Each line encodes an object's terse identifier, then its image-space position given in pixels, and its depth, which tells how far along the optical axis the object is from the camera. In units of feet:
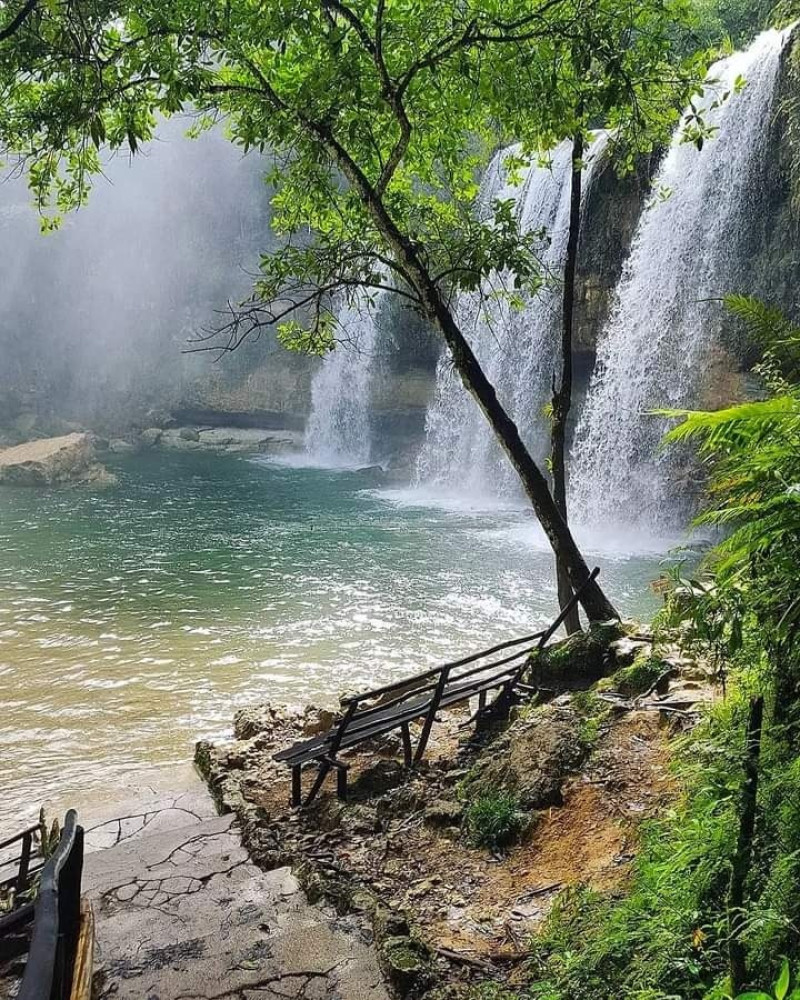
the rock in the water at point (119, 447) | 107.14
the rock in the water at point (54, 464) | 81.56
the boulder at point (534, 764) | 14.73
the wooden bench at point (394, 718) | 17.74
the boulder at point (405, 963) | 9.91
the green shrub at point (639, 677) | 18.37
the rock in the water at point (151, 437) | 112.47
